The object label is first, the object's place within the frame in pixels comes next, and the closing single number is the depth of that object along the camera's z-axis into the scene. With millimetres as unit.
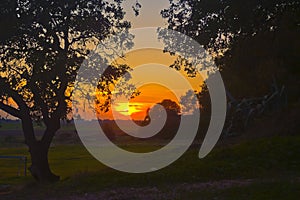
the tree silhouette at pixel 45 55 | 22589
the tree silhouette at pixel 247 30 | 26781
